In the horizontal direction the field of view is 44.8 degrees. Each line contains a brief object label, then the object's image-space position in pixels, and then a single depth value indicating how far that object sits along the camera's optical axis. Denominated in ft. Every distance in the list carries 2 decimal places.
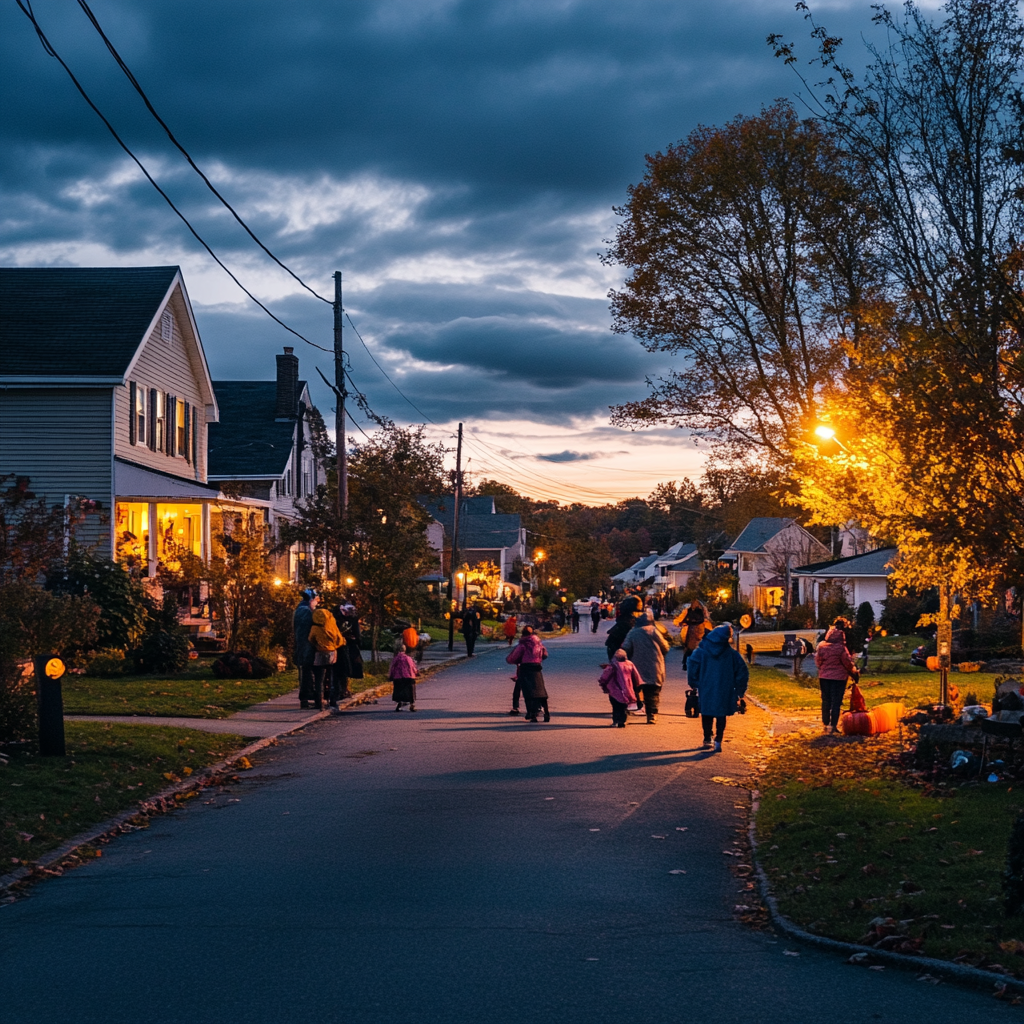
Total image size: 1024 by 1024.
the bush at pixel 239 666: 80.43
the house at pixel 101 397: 95.71
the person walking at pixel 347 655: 70.59
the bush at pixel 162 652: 82.74
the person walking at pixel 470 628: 134.51
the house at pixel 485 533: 326.96
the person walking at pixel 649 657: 63.16
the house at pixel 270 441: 142.51
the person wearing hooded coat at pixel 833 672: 59.47
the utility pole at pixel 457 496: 161.40
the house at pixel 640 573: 529.08
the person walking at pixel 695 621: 85.81
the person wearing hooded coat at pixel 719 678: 52.85
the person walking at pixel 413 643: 97.04
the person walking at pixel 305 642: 67.15
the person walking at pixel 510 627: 129.29
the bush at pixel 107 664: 79.82
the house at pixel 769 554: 234.79
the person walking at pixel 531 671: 63.98
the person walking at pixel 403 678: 69.46
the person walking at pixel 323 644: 66.23
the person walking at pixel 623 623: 71.10
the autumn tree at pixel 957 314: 41.81
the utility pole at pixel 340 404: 94.94
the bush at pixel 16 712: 44.21
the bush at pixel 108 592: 83.10
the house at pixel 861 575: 176.96
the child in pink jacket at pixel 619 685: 60.49
